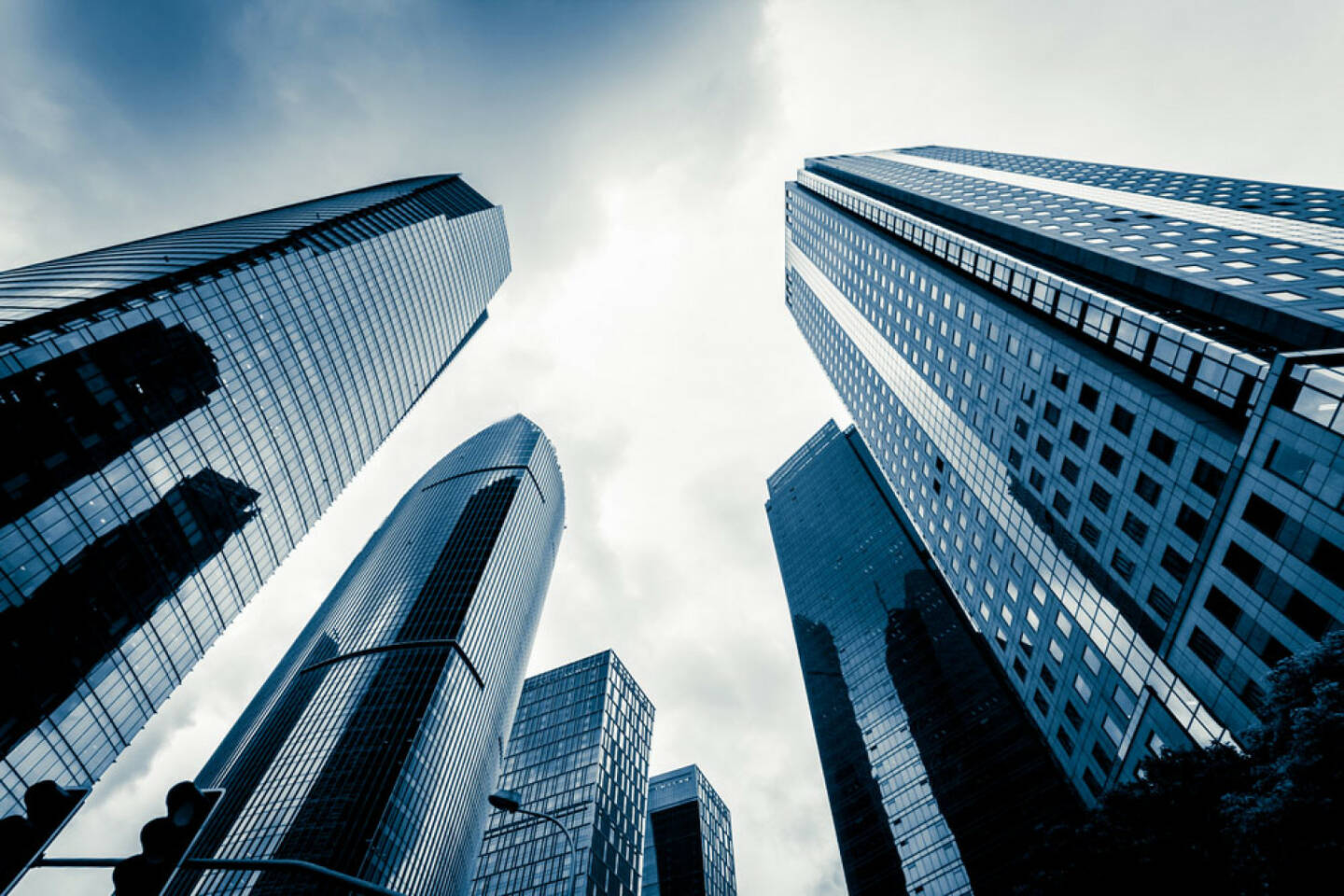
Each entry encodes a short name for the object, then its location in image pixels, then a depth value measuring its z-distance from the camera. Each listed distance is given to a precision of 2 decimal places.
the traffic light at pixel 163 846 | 5.50
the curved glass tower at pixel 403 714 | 95.50
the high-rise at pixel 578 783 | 111.00
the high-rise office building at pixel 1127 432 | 28.91
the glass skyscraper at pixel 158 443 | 52.44
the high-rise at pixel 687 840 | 138.62
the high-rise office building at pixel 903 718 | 71.12
